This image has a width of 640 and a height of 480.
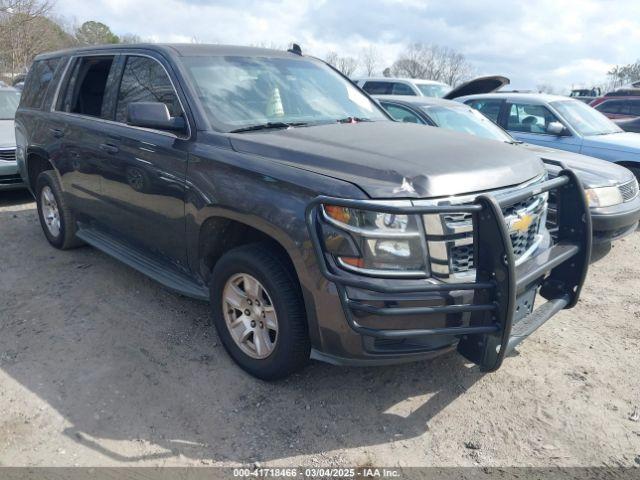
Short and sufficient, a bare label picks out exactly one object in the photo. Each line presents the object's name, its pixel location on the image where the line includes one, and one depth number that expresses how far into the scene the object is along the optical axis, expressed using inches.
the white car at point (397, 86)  497.4
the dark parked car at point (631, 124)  417.1
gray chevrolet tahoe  94.3
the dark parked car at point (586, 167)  198.8
